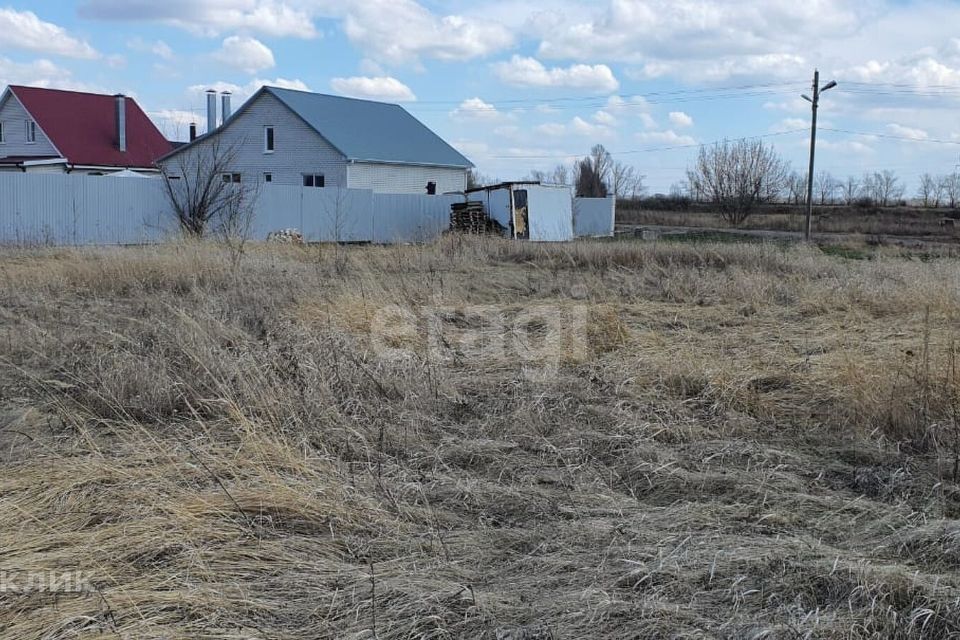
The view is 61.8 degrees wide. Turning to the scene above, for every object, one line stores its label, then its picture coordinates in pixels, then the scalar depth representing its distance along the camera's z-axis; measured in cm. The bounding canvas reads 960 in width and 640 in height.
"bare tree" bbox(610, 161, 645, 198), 5934
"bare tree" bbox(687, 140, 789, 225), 4425
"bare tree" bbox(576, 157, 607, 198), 5562
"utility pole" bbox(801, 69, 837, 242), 2969
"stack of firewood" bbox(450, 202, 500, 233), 2509
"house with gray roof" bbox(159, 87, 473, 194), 3008
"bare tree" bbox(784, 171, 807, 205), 5640
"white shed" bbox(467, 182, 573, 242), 2495
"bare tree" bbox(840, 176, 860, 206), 5801
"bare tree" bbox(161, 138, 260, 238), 2038
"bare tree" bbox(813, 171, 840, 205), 6034
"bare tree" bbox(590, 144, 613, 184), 5784
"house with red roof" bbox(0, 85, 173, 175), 3316
